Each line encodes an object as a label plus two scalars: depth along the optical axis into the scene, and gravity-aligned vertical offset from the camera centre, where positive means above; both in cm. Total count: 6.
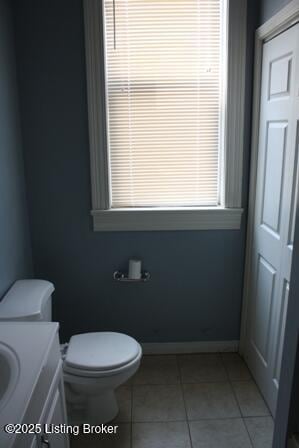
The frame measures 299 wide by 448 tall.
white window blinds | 213 +27
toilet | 175 -100
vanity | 100 -69
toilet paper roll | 233 -75
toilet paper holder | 239 -82
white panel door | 173 -31
